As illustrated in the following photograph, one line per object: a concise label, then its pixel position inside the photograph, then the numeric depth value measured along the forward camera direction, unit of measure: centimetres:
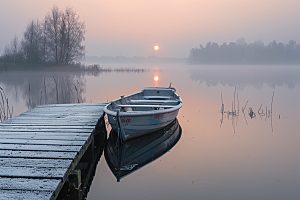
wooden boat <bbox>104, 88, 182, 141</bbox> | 524
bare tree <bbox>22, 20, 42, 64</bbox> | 3020
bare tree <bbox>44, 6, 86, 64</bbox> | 3095
